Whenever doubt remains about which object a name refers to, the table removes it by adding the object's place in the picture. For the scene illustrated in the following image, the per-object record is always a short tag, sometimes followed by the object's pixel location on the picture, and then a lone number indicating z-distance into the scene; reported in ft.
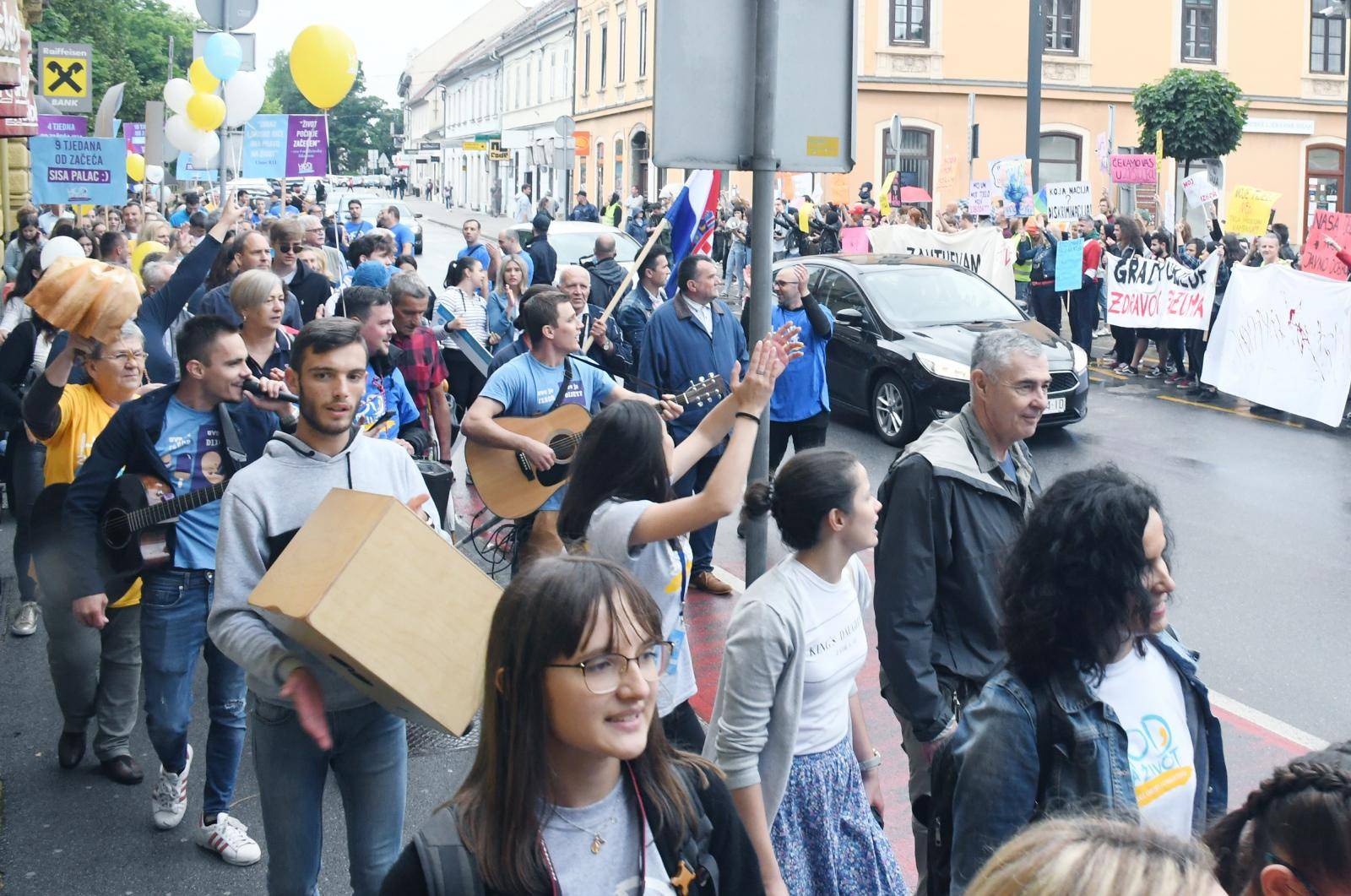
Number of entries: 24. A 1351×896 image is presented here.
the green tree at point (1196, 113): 107.76
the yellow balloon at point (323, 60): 40.22
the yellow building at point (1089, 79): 132.77
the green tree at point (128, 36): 125.28
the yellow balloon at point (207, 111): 57.06
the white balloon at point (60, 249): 35.96
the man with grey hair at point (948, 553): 11.71
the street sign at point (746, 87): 13.93
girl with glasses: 6.83
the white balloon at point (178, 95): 63.72
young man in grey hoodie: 11.11
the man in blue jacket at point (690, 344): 25.17
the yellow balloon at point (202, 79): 59.36
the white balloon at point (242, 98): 57.52
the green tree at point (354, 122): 353.92
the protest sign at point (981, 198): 75.41
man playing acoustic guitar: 20.36
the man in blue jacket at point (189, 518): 14.52
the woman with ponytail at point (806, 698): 10.55
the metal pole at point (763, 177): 14.05
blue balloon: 51.65
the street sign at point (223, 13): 48.65
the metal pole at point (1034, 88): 69.82
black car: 40.16
